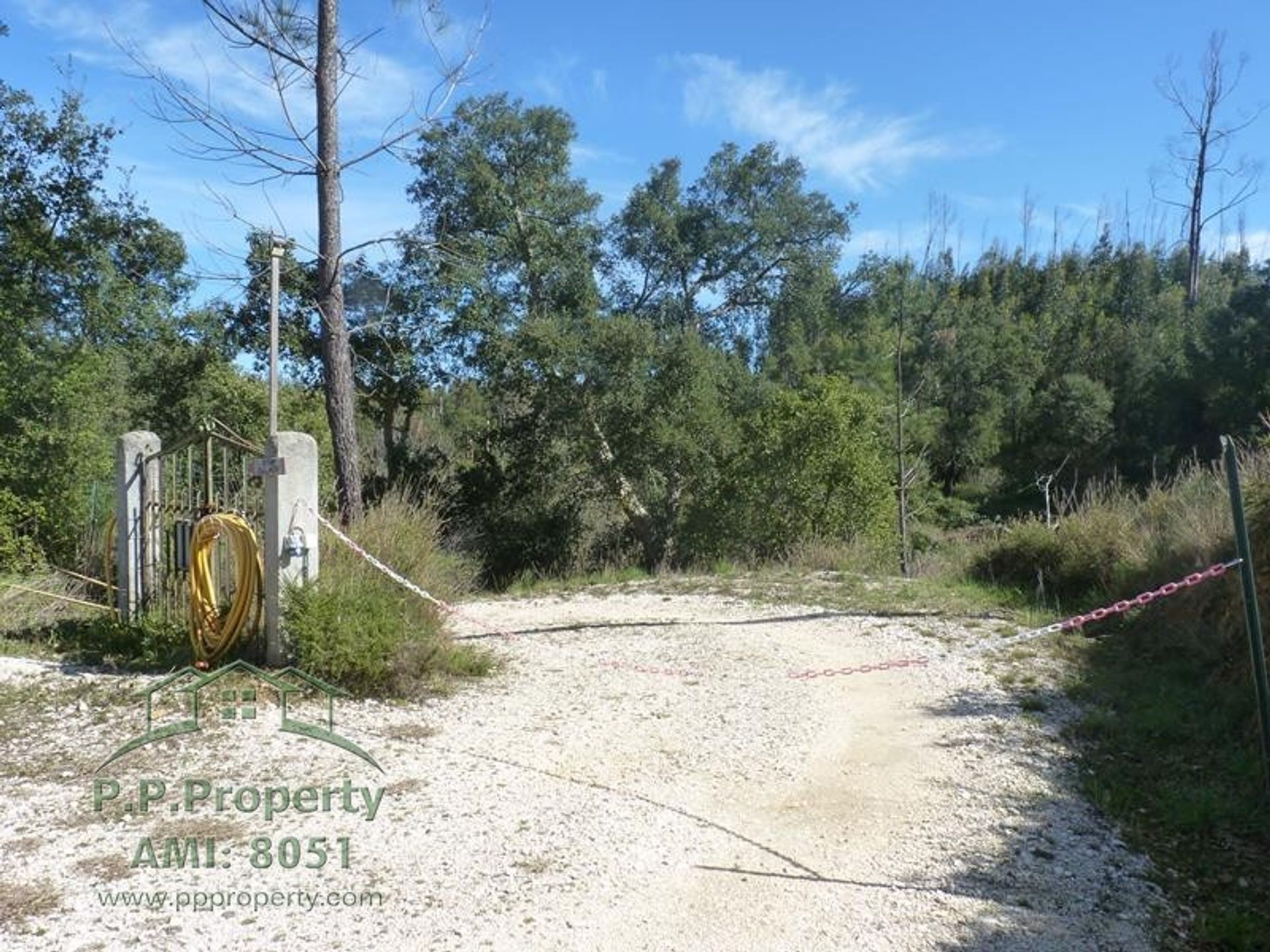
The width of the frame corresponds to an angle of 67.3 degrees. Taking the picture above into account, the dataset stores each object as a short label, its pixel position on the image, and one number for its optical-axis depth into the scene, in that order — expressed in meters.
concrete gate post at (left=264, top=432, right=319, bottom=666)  6.36
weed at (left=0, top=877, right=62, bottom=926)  3.37
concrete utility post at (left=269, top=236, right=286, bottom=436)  8.32
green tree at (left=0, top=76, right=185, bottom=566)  11.53
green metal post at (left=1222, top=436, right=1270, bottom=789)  4.82
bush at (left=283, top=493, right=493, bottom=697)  6.14
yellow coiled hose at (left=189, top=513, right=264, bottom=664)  6.36
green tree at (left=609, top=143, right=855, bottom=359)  25.39
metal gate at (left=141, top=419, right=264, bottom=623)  6.81
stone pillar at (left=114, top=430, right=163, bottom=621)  7.39
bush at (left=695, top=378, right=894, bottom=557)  20.56
